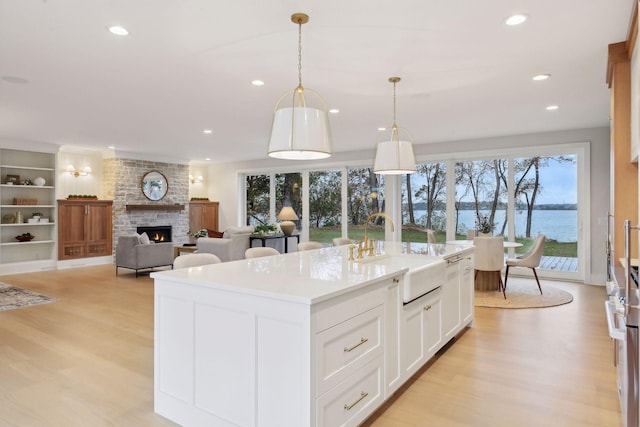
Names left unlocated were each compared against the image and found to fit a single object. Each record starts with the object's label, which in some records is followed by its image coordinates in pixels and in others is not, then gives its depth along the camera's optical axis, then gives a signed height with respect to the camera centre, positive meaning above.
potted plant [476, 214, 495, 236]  7.45 -0.20
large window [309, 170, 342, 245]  9.52 +0.17
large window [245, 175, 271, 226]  10.94 +0.37
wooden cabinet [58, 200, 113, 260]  8.54 -0.34
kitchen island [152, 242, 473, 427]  1.86 -0.68
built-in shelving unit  8.01 +0.07
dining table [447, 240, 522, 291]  5.98 -1.04
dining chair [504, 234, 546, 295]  5.66 -0.67
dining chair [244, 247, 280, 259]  3.48 -0.36
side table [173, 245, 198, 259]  7.85 -0.72
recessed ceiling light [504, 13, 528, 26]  2.73 +1.34
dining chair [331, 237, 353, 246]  4.76 -0.36
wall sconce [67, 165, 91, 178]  9.16 +0.98
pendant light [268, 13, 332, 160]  2.48 +0.51
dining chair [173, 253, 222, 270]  2.85 -0.35
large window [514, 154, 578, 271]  6.86 +0.10
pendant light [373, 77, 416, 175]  3.74 +0.51
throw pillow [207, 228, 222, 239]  8.58 -0.46
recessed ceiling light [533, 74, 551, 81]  3.97 +1.35
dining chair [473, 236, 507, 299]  5.56 -0.58
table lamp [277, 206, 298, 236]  8.54 -0.14
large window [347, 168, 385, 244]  8.92 +0.25
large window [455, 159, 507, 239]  7.46 +0.30
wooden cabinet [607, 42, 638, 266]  3.13 +0.44
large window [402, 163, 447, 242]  8.08 +0.19
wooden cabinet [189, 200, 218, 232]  11.09 -0.07
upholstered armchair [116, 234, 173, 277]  7.29 -0.76
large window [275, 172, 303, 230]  10.22 +0.53
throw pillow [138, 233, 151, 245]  7.46 -0.50
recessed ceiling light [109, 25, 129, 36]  2.90 +1.35
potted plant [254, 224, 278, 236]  8.05 -0.36
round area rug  5.18 -1.20
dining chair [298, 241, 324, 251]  4.19 -0.36
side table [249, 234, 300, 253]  7.80 -0.52
